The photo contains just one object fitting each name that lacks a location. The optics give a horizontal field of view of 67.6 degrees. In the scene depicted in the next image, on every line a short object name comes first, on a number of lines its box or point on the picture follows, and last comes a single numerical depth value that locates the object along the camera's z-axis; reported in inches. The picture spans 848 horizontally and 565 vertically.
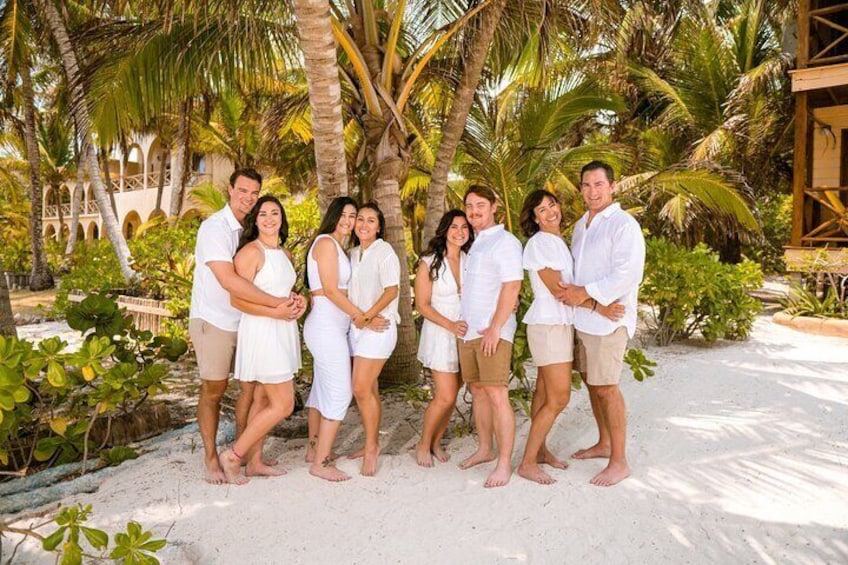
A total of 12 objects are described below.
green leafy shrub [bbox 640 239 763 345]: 289.1
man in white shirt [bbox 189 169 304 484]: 147.9
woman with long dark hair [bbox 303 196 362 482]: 157.6
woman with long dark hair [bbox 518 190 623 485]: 150.2
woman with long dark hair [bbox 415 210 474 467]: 162.2
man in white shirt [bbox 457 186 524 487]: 151.2
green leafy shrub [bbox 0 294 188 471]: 122.3
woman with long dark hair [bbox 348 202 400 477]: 160.6
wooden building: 397.1
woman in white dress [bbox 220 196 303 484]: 149.9
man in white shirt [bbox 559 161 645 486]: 143.9
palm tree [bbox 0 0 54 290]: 574.2
